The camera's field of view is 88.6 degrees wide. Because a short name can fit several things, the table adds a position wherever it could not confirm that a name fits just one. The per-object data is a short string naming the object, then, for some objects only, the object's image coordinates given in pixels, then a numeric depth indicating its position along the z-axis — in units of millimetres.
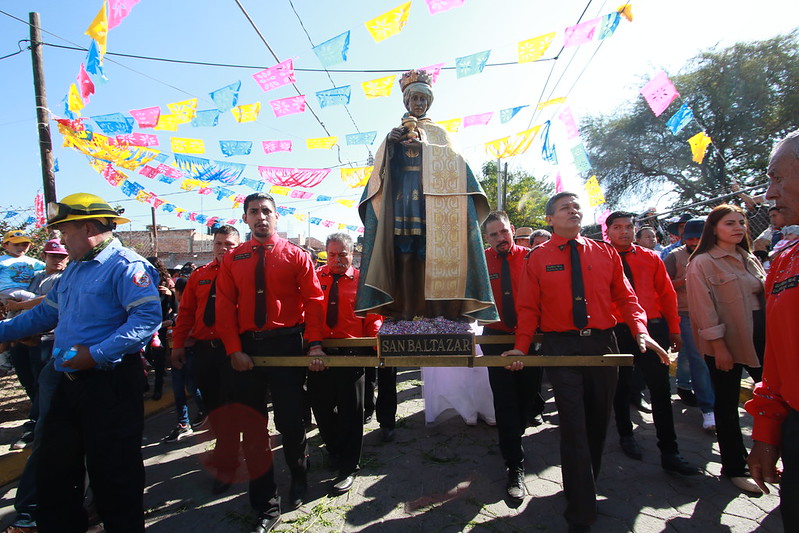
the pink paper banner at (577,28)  5734
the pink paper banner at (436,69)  6477
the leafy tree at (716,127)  17297
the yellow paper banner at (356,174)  9688
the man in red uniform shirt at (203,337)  3783
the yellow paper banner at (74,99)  5934
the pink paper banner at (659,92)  6504
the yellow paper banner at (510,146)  8315
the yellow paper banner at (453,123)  8176
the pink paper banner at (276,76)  6250
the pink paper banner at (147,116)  6531
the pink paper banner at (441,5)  5100
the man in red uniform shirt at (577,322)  2596
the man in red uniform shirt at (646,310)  3438
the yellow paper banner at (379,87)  6617
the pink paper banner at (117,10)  4586
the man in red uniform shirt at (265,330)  2916
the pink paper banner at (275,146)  8273
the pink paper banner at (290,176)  8992
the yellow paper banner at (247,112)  6984
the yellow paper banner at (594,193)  9906
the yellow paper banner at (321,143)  8148
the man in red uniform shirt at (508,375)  3188
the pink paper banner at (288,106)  7016
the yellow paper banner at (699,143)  7699
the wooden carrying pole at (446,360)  2523
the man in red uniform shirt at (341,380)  3439
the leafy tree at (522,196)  24358
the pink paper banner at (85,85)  5770
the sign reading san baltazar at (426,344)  2678
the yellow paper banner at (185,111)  6637
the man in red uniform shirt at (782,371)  1418
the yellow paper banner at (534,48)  5903
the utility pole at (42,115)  7180
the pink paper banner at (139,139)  7375
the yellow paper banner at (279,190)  9414
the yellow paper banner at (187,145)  7570
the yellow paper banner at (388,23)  5273
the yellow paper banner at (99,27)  4637
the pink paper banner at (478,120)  8004
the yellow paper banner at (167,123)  6715
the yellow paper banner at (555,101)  7301
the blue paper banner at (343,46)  5723
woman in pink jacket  3020
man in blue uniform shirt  2402
